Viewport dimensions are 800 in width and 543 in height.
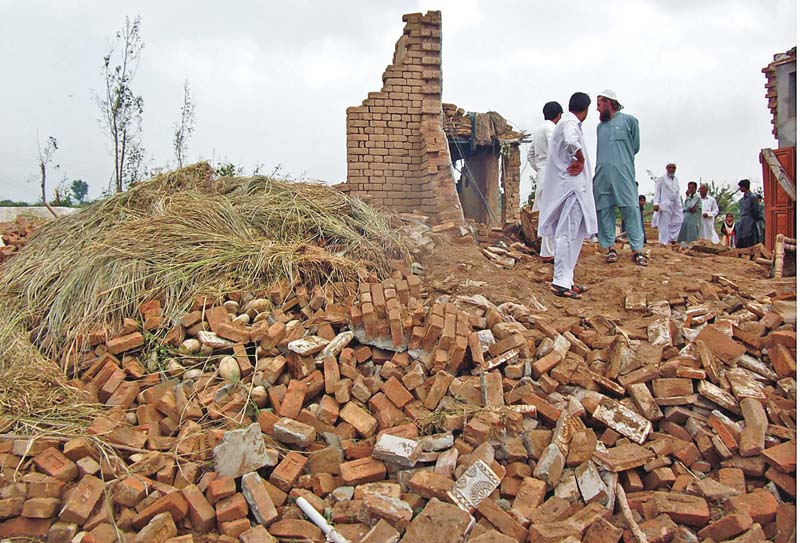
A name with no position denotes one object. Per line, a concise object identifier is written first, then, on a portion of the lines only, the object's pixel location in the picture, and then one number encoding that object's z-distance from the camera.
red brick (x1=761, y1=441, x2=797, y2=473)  2.43
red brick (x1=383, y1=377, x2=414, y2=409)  2.90
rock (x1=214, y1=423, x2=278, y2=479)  2.49
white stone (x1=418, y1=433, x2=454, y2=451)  2.59
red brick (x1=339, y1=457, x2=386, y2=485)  2.51
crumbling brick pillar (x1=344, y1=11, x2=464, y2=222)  6.71
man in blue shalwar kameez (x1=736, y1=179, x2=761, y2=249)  8.62
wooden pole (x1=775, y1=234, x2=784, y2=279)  4.85
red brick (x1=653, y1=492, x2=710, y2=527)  2.28
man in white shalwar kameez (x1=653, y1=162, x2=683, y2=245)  8.92
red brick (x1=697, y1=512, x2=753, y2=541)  2.17
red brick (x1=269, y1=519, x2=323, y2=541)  2.27
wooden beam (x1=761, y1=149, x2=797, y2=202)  7.09
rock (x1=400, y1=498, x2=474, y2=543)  2.14
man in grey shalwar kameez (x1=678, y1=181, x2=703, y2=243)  9.14
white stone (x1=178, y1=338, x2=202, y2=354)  3.33
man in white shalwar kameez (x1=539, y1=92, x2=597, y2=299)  4.44
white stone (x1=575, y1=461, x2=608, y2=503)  2.38
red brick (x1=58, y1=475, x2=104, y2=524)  2.27
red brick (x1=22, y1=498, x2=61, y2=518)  2.29
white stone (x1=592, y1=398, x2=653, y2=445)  2.68
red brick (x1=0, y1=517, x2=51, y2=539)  2.29
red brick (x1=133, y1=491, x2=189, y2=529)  2.28
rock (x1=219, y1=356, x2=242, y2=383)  3.09
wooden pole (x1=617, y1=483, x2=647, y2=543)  2.23
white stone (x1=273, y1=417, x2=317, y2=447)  2.69
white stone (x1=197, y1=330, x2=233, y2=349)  3.29
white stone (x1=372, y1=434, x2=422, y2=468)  2.50
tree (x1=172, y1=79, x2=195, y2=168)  13.38
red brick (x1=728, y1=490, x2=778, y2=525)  2.26
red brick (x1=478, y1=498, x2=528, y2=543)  2.20
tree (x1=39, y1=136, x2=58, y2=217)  11.14
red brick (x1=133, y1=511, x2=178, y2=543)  2.18
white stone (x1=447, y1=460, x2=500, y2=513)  2.33
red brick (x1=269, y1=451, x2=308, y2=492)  2.49
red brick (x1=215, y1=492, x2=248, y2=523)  2.30
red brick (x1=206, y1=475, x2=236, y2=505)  2.35
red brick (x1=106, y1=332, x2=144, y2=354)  3.35
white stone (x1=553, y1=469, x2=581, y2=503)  2.39
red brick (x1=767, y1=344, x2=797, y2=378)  3.04
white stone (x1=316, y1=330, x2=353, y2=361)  3.18
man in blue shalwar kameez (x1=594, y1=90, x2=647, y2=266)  5.15
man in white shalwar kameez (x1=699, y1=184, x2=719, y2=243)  9.58
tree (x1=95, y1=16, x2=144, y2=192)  12.54
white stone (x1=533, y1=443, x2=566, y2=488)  2.44
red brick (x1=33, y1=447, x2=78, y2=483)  2.47
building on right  7.17
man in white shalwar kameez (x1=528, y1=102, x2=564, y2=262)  5.30
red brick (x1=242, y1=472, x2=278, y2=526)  2.32
